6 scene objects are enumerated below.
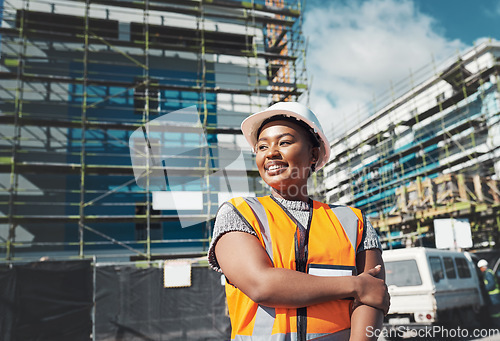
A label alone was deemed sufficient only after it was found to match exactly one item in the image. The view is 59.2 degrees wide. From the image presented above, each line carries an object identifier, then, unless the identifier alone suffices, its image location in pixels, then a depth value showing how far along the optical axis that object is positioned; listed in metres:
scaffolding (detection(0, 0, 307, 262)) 17.53
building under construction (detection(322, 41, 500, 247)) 16.78
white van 8.59
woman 1.31
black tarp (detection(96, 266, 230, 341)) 9.42
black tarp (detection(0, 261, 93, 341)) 8.23
